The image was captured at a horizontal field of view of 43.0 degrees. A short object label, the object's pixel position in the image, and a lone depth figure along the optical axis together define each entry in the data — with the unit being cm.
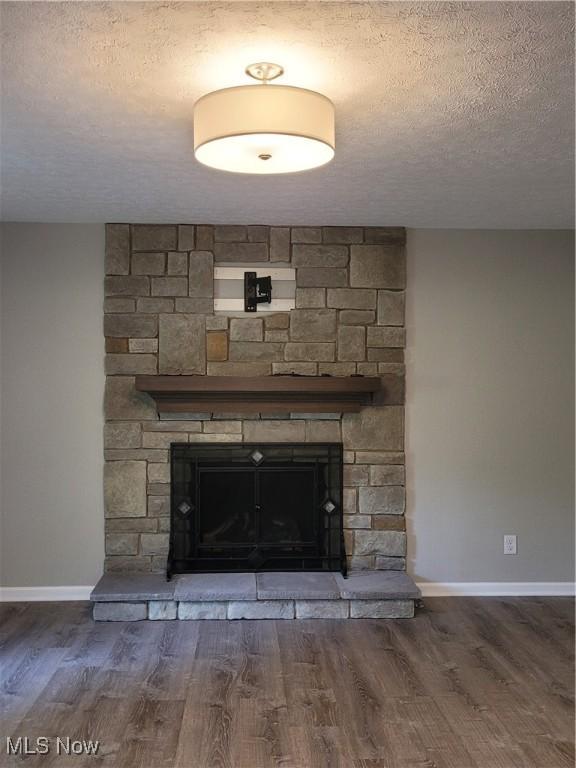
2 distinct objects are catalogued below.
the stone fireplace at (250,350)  448
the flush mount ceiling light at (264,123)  216
